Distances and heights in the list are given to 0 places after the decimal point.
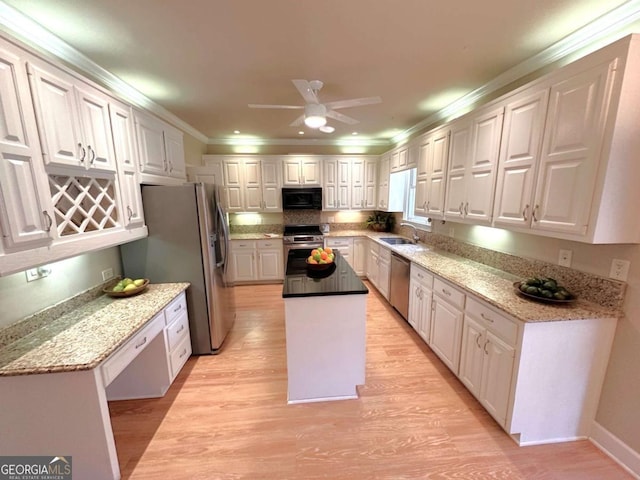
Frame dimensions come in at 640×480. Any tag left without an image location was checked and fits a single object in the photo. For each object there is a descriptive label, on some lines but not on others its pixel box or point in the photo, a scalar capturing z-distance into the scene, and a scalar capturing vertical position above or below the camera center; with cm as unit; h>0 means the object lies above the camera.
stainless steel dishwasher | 310 -112
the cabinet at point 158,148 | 225 +50
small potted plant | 516 -48
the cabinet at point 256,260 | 470 -114
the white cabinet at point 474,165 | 213 +30
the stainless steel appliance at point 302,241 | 471 -79
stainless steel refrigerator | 238 -50
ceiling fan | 205 +79
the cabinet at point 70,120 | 136 +47
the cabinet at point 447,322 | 216 -112
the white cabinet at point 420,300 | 263 -111
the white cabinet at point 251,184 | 468 +26
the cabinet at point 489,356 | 165 -113
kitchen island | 194 -110
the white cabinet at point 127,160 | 193 +30
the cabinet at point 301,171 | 477 +51
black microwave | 480 +0
